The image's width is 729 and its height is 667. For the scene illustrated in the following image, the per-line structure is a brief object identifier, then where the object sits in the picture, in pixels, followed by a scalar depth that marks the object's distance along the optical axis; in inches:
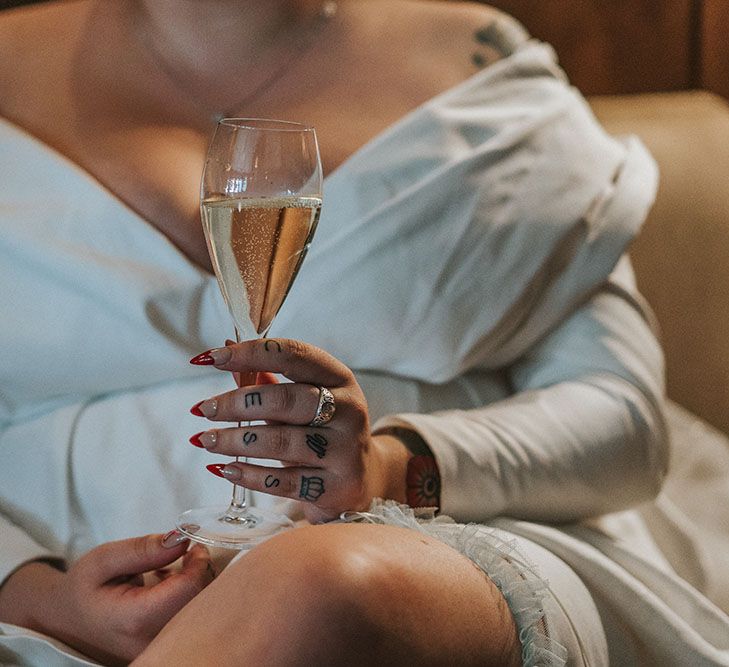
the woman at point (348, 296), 33.8
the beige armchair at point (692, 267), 59.7
